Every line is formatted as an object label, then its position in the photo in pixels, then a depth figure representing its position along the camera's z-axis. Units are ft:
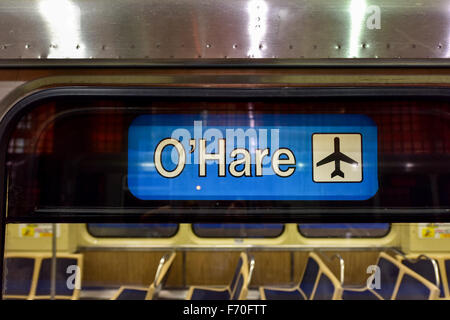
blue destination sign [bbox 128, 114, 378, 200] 4.78
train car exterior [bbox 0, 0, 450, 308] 4.67
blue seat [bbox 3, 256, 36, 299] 4.82
